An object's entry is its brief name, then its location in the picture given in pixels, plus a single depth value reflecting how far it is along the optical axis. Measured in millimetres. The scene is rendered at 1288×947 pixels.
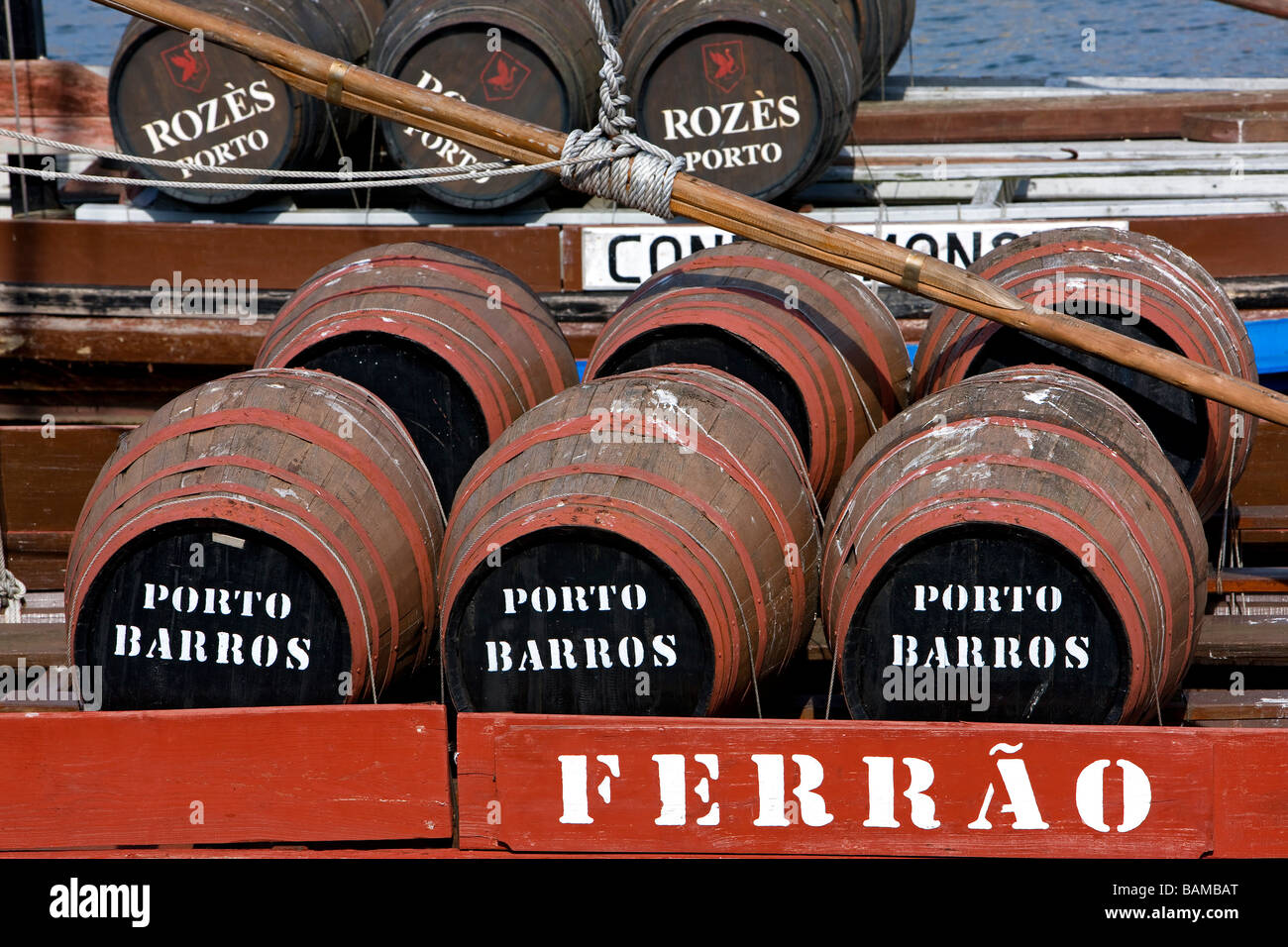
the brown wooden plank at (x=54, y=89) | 19359
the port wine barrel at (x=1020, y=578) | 8242
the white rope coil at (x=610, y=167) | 10078
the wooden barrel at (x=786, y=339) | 10734
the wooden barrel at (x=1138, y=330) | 10367
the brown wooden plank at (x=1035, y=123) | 19641
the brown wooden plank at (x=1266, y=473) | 13531
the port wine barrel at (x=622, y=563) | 8484
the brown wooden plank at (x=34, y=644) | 10750
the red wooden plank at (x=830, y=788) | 8125
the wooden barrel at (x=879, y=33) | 20203
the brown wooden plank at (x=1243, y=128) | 18812
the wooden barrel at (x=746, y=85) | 15031
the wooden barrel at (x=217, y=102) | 15633
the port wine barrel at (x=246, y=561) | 8797
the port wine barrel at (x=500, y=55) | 15164
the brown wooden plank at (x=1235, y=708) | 9852
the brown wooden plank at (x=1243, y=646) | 10391
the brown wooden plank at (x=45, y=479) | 13180
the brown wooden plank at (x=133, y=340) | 16187
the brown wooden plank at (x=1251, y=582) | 11437
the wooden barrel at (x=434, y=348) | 10547
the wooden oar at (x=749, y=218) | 9594
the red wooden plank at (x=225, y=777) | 8531
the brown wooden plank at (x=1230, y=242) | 15219
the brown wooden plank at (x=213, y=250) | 15750
